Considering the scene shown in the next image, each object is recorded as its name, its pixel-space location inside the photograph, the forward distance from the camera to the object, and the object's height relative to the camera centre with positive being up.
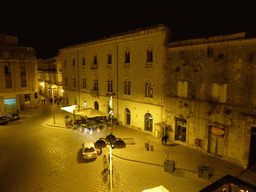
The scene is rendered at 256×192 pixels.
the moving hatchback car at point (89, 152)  16.06 -6.78
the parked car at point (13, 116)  30.08 -6.92
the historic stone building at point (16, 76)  35.53 -0.38
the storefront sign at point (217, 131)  16.09 -4.96
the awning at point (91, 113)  23.77 -5.08
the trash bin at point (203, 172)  13.23 -6.97
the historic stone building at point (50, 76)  46.88 -0.49
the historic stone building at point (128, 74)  21.14 +0.10
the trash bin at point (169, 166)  14.09 -7.00
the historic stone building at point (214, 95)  14.43 -1.83
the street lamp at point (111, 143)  8.92 -3.38
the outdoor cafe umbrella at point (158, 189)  8.40 -5.25
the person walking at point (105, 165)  14.15 -6.97
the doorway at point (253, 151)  14.30 -6.11
